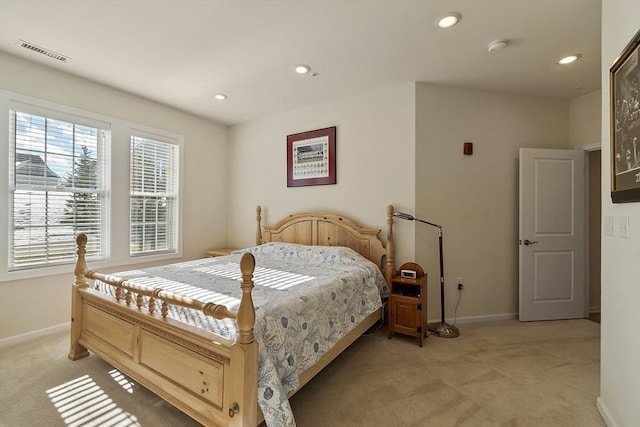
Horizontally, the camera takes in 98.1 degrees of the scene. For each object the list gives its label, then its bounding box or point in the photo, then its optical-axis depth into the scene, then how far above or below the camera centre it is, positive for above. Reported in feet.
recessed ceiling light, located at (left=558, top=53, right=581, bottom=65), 8.09 +4.58
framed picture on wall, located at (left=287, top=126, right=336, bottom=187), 11.43 +2.37
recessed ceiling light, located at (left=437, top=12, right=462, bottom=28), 6.42 +4.59
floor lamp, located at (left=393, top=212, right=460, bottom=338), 9.10 -3.73
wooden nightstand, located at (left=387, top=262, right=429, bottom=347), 8.36 -2.90
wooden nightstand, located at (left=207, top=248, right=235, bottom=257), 12.92 -1.90
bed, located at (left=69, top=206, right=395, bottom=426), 4.29 -2.50
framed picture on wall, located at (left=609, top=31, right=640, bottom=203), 4.41 +1.53
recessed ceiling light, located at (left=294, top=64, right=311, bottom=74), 8.75 +4.62
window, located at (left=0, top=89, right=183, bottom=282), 8.45 +0.83
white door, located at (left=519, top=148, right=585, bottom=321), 10.28 -0.78
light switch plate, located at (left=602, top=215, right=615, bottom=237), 5.20 -0.22
